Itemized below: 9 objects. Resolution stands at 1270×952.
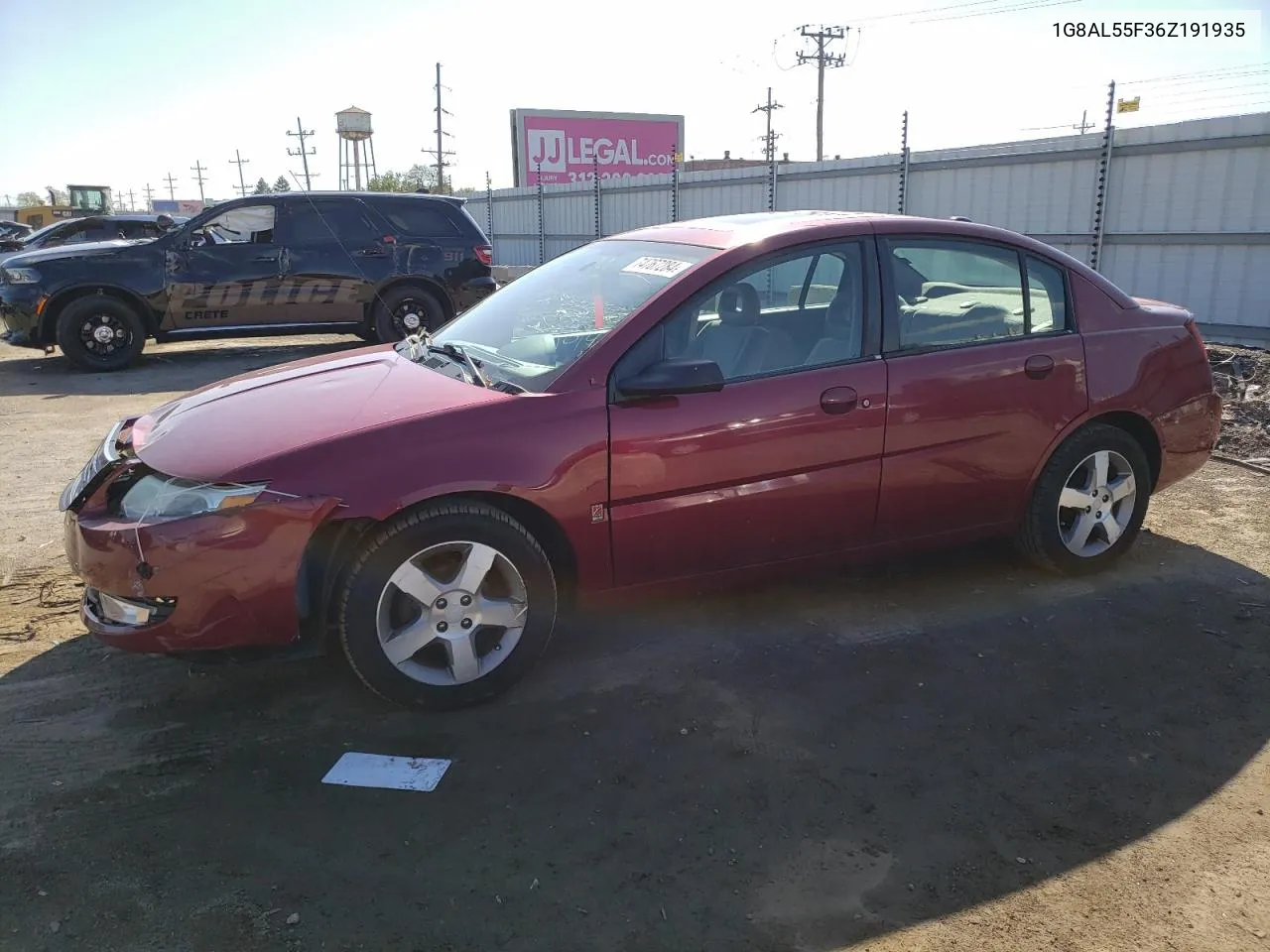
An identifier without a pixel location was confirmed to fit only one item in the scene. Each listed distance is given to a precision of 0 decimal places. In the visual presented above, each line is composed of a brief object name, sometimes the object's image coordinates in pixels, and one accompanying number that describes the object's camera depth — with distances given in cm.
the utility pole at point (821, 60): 4344
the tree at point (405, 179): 5987
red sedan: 320
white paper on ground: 302
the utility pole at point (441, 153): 6000
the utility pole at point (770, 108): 5230
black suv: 1071
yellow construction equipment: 3991
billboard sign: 3381
